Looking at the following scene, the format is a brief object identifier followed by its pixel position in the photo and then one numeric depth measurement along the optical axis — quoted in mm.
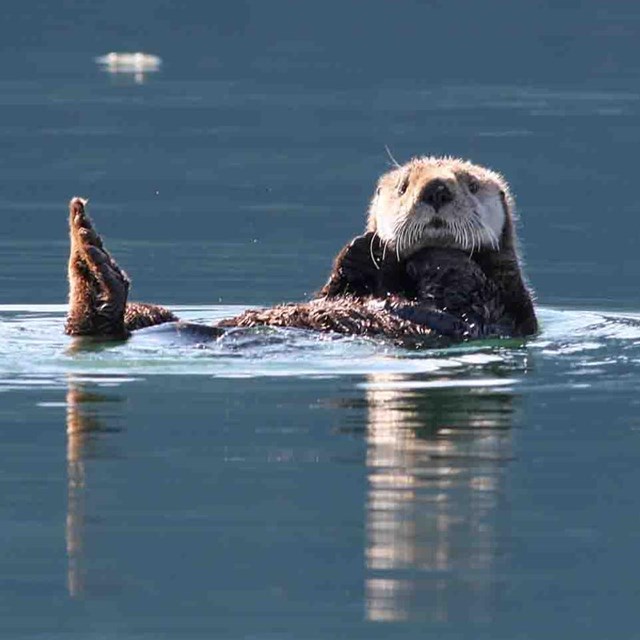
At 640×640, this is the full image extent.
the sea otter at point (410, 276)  16562
